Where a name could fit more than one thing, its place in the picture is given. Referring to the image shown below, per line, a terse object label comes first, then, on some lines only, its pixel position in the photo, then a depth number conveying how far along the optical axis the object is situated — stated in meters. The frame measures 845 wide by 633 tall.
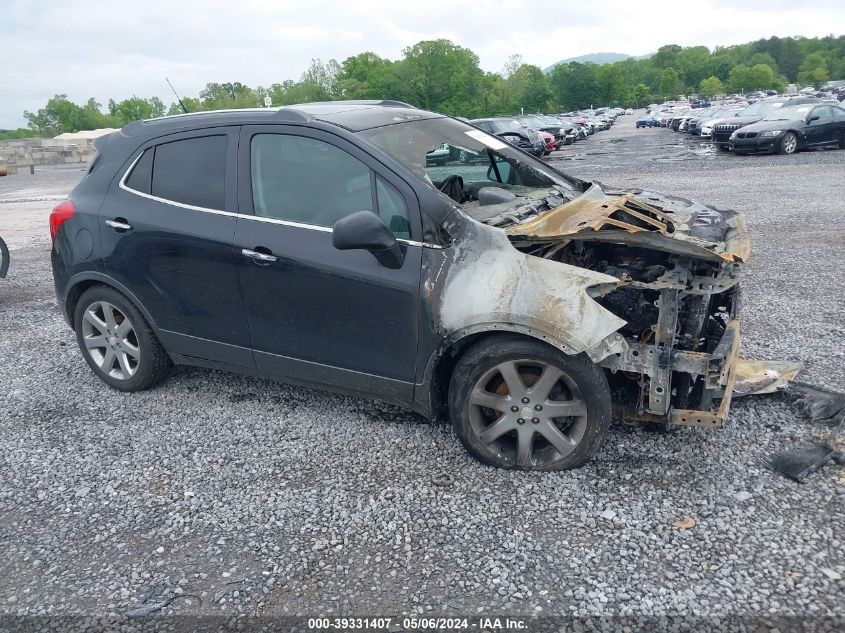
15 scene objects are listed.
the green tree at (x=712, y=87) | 140.50
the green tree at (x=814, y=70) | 132.40
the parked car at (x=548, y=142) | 25.22
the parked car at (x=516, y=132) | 21.11
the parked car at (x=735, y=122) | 21.42
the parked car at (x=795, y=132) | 18.78
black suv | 3.26
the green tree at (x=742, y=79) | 133.00
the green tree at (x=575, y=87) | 116.88
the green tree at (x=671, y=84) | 153.75
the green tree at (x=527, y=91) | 93.86
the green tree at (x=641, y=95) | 143.12
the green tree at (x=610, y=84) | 125.53
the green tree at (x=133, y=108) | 106.81
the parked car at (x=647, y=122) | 51.52
